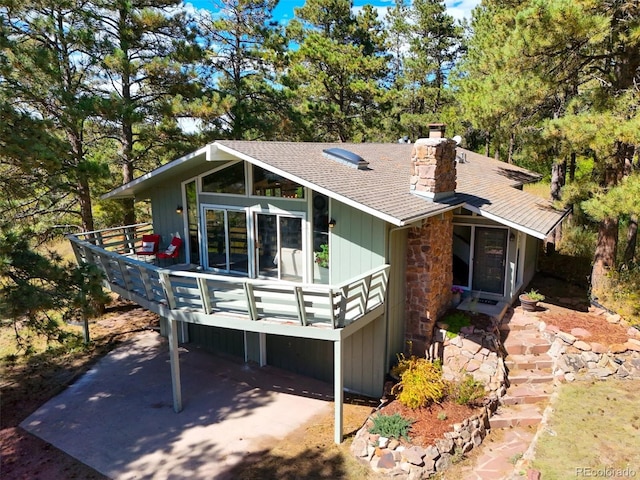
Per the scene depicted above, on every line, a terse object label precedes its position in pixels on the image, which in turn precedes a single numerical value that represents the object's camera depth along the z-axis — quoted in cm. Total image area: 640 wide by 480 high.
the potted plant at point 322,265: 944
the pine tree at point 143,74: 1383
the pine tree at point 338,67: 2353
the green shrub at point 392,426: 760
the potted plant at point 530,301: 1112
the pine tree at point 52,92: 979
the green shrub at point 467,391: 834
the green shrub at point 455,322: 945
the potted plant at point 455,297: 1079
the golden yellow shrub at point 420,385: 830
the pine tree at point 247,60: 1839
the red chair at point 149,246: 1155
